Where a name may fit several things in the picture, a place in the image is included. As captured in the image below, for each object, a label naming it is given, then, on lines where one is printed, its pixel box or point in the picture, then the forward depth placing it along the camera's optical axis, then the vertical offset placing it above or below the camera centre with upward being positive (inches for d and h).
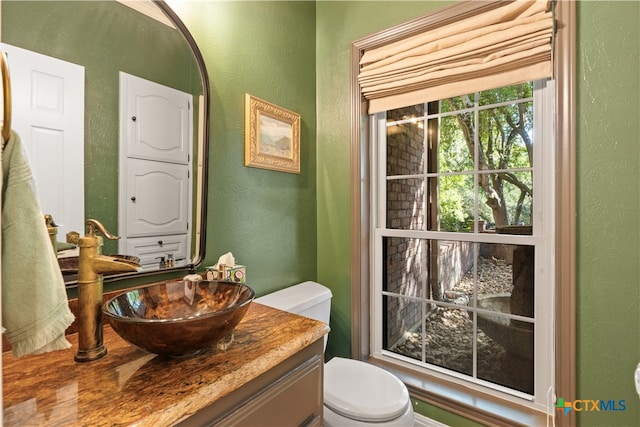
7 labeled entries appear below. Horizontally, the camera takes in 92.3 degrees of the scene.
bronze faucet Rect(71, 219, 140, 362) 29.5 -7.9
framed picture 62.3 +16.9
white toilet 47.9 -30.3
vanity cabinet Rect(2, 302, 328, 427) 22.7 -14.5
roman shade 52.3 +30.3
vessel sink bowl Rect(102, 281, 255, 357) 26.8 -10.4
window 58.3 -5.0
